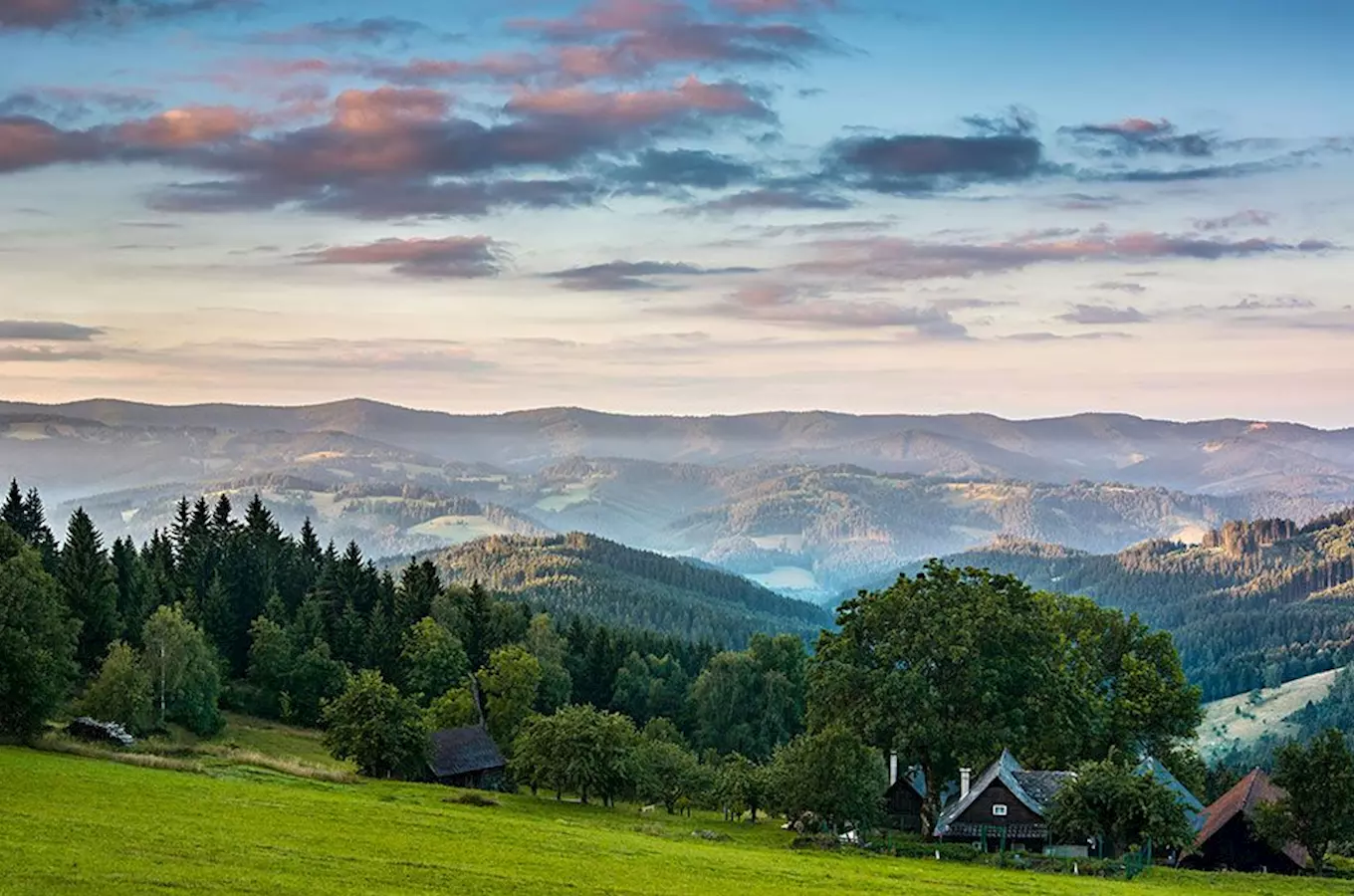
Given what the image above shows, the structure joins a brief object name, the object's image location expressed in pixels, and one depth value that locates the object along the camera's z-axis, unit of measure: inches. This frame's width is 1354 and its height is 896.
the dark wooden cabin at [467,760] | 4084.6
